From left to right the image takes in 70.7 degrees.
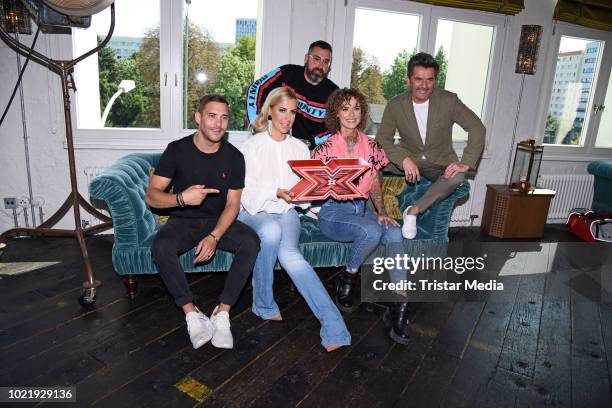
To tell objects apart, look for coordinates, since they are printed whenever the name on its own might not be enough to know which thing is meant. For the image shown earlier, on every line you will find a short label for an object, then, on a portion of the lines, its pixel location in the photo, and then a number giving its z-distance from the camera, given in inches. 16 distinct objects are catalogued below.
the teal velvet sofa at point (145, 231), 96.9
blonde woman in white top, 94.3
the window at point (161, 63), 142.6
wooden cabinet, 169.9
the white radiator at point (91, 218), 149.8
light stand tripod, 102.0
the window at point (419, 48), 163.6
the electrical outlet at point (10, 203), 140.4
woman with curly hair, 104.1
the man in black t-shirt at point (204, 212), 90.0
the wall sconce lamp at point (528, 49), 173.5
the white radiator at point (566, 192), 194.1
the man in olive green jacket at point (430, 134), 118.8
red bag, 167.6
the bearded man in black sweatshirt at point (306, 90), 127.8
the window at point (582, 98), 190.7
